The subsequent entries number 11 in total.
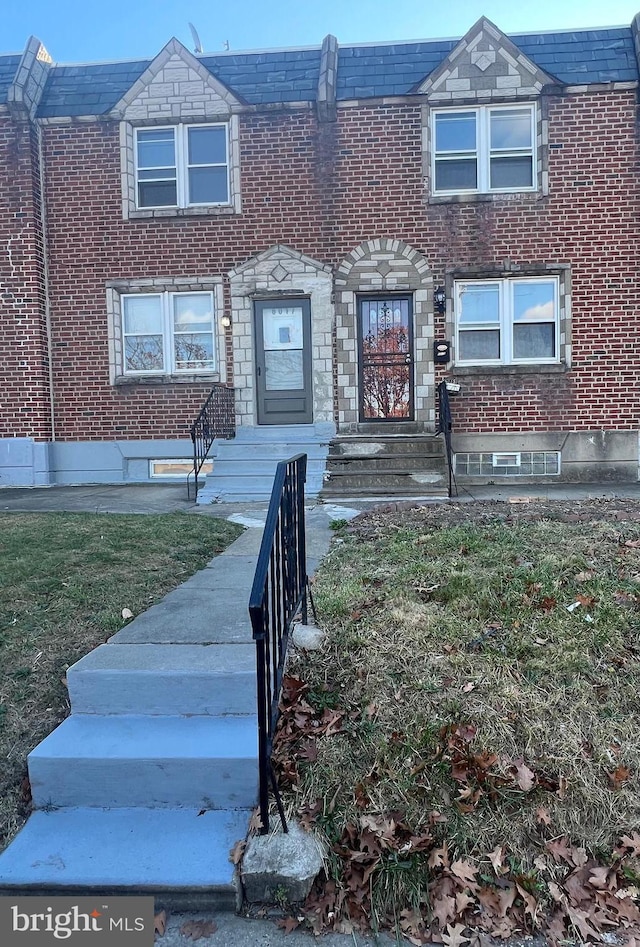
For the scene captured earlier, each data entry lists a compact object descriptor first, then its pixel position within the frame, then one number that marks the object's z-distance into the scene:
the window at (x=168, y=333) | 11.34
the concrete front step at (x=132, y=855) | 2.24
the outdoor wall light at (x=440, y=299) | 10.84
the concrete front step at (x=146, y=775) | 2.62
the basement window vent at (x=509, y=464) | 10.88
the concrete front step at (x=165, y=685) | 2.96
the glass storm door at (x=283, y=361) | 11.18
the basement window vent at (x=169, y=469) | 11.30
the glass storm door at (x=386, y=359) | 11.10
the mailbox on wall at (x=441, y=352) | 10.84
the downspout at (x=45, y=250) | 11.23
